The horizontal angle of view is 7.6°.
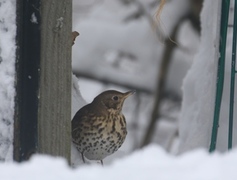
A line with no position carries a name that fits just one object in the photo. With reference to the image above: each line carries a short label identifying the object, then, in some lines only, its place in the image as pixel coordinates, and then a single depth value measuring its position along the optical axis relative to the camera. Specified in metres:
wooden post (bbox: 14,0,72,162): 4.07
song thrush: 5.12
